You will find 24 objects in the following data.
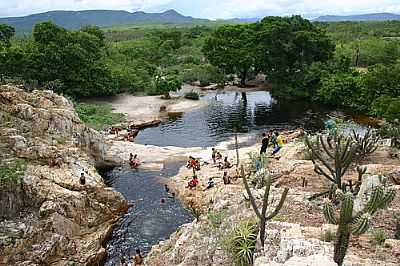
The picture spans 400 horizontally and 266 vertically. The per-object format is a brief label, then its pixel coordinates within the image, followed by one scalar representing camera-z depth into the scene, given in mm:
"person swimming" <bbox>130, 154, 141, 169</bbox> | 34000
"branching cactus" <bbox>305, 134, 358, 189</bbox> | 18031
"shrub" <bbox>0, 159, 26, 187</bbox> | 21844
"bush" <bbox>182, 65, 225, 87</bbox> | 65750
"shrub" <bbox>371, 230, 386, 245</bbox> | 13983
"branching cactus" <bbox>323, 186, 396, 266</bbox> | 11531
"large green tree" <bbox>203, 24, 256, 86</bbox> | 61884
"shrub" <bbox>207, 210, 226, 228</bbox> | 16750
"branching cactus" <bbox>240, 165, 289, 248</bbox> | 13227
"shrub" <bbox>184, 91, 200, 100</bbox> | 58125
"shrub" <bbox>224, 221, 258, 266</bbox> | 13250
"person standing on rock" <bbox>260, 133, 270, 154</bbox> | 31219
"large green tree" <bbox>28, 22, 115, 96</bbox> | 50500
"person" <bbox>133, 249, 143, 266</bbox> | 20969
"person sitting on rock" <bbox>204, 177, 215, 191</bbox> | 29156
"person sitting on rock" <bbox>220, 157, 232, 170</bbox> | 32028
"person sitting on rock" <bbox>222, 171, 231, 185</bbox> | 28412
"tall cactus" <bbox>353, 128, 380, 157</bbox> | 24298
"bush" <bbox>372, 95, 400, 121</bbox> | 31578
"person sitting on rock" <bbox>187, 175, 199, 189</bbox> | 29719
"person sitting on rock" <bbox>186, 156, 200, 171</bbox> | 32775
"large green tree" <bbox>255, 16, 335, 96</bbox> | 57406
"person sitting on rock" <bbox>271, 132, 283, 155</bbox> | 32206
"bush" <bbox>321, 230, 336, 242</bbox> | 13557
